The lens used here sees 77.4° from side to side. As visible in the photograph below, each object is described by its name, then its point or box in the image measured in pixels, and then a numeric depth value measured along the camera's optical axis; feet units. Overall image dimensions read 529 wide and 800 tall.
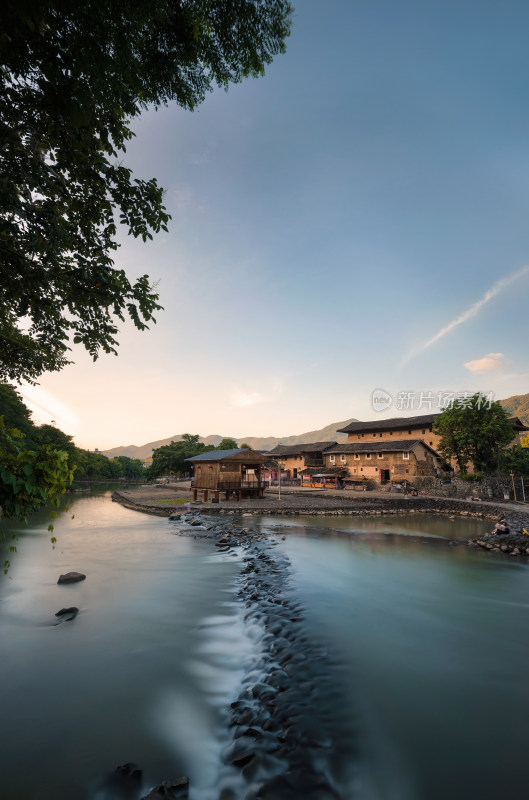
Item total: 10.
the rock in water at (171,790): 12.00
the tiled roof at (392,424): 155.94
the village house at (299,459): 176.96
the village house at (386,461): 140.26
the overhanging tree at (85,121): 13.14
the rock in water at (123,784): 12.62
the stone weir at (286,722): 13.04
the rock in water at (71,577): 38.78
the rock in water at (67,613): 28.71
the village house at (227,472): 106.22
